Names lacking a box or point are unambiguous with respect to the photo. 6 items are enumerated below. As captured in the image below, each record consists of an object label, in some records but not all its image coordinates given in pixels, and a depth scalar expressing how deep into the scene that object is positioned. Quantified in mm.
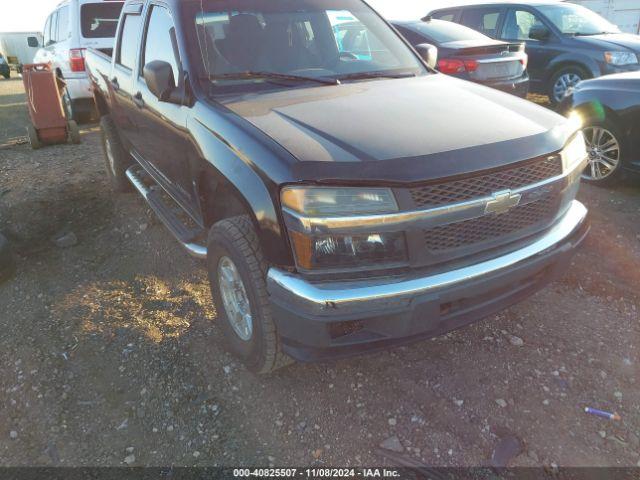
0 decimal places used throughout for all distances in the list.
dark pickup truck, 1974
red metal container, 6973
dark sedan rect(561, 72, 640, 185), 4504
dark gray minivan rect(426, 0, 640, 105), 7191
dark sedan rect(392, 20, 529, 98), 6320
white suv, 7891
